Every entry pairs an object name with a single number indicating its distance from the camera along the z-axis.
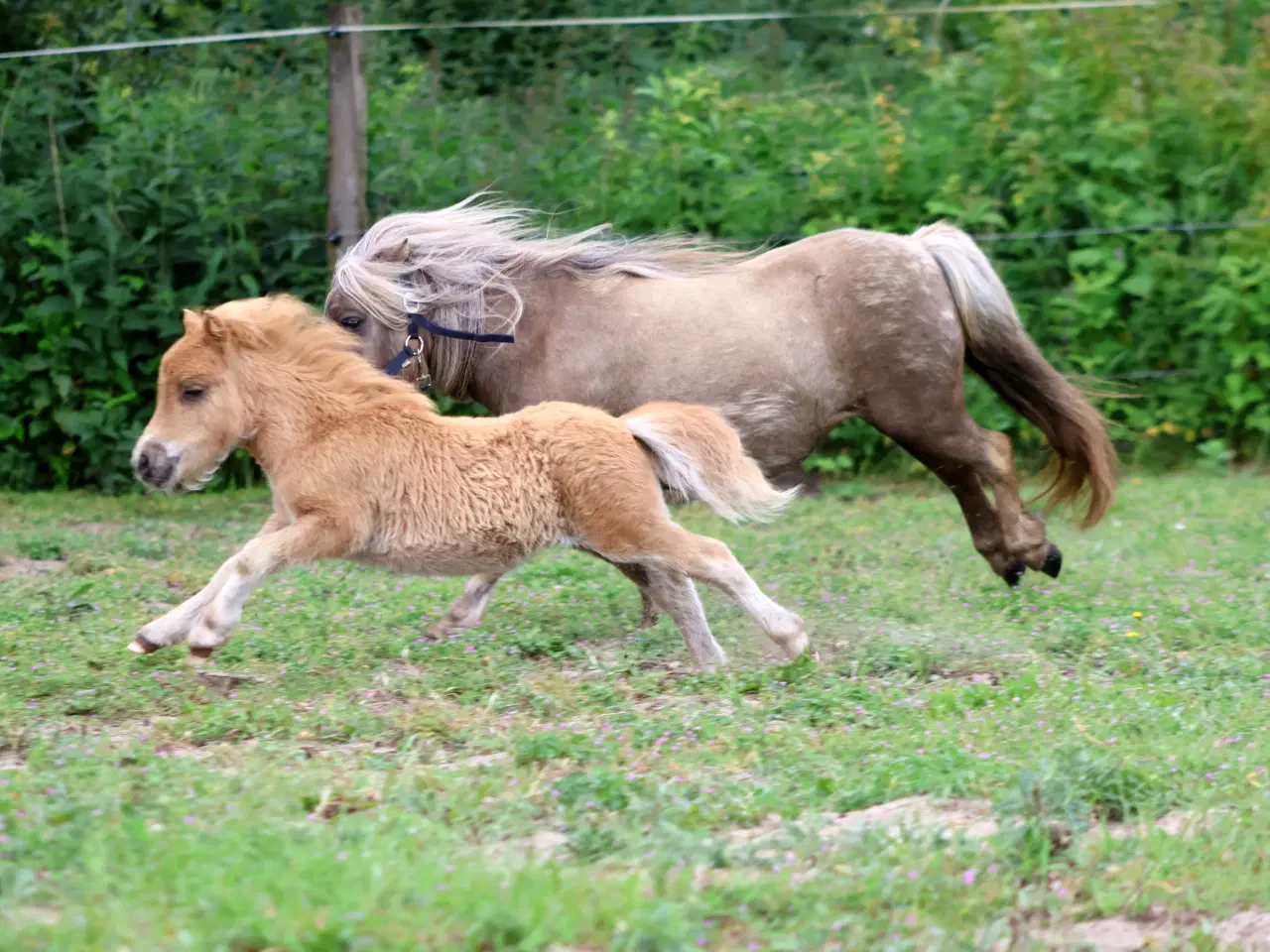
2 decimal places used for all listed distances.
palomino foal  9.70
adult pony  12.24
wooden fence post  18.78
